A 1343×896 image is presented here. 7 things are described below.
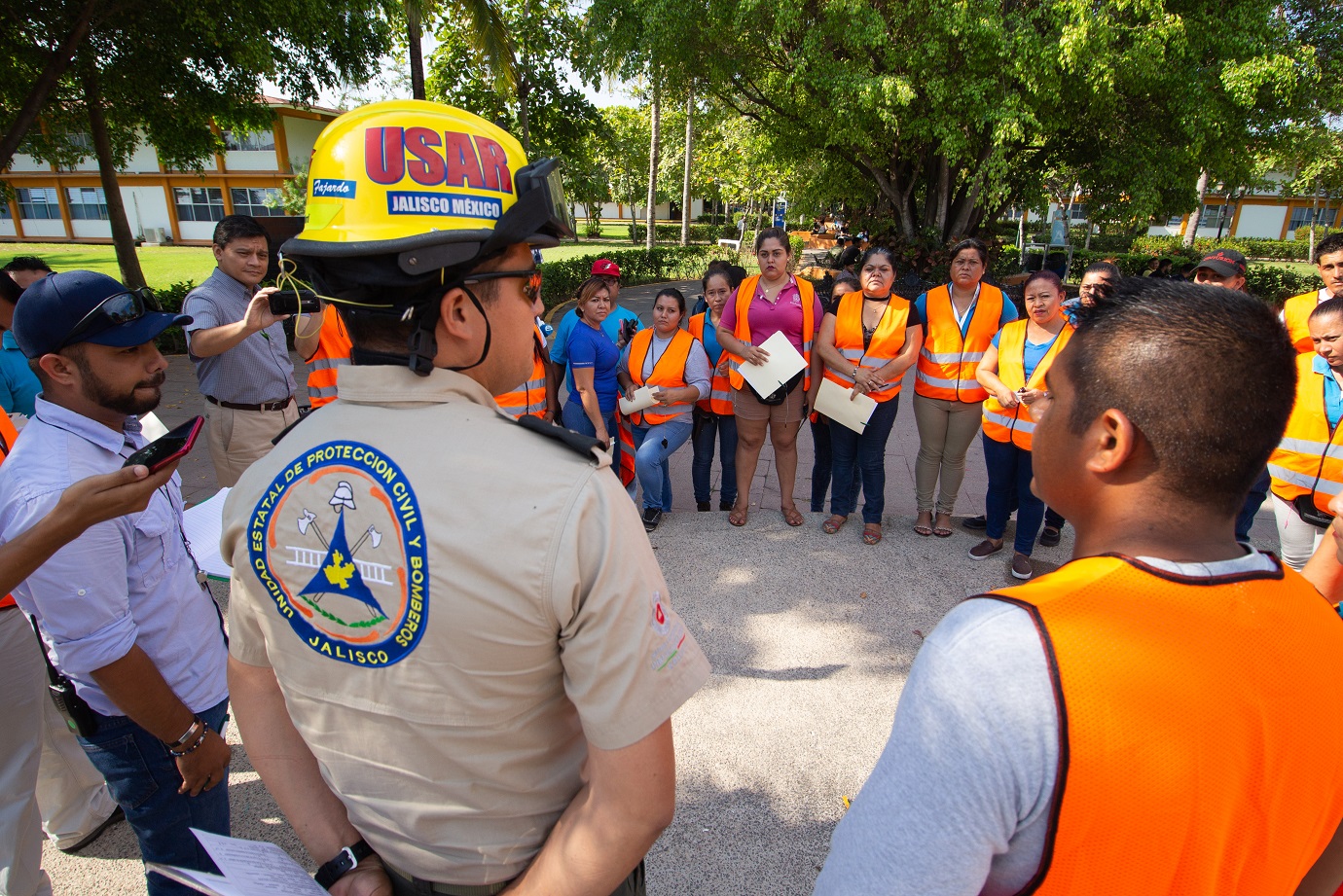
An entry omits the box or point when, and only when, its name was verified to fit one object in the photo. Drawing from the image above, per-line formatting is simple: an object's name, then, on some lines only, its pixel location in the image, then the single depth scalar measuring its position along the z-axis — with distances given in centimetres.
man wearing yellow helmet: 100
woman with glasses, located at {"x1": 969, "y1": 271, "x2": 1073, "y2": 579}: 428
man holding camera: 412
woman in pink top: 494
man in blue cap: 169
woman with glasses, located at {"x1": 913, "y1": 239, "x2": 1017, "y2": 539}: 470
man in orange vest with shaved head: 85
